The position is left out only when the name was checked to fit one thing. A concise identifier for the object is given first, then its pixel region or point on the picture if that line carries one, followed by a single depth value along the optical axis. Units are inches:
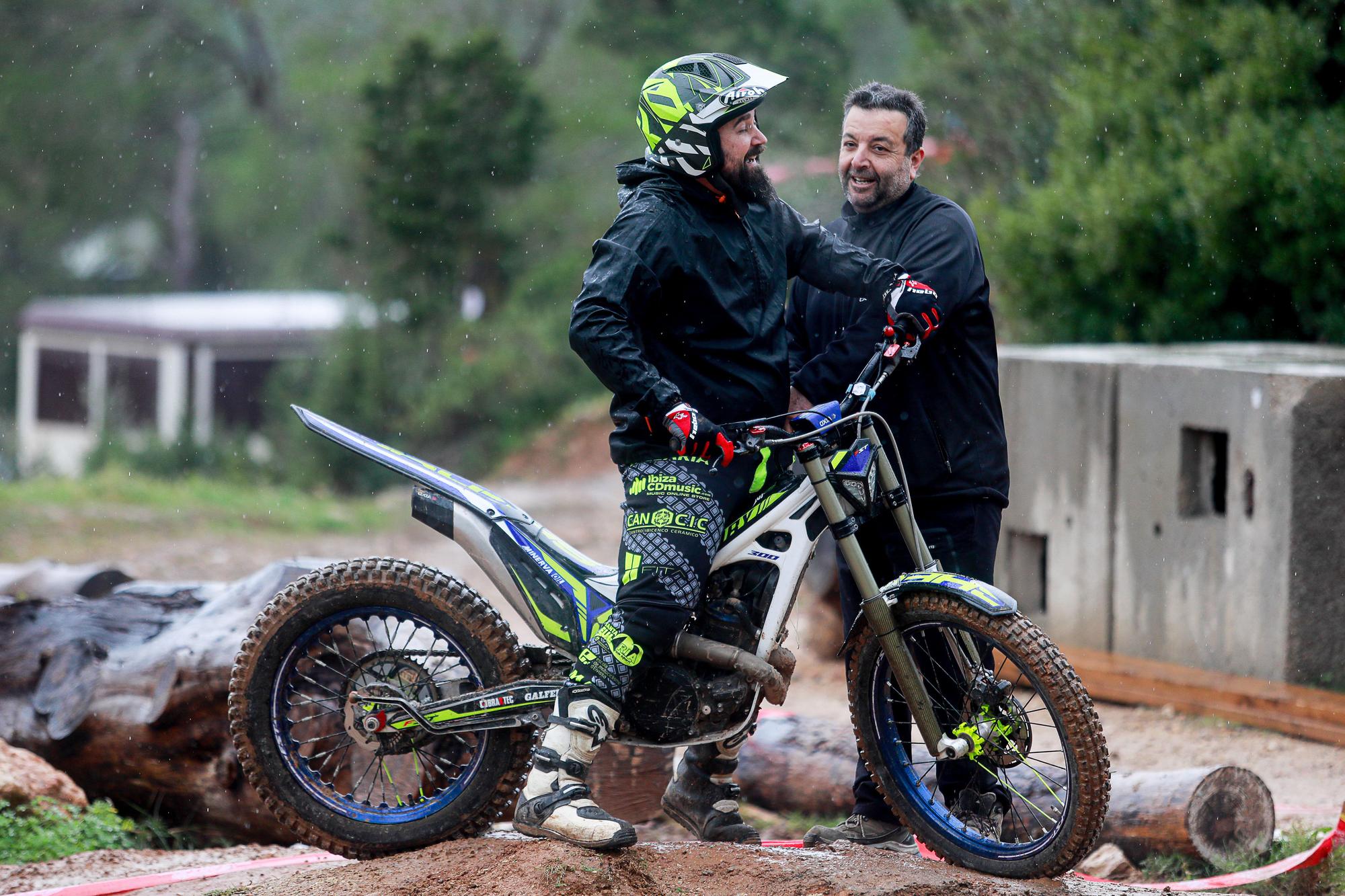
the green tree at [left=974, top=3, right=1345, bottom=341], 684.1
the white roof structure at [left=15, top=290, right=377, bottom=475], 2073.1
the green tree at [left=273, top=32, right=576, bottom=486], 1592.0
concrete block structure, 527.2
